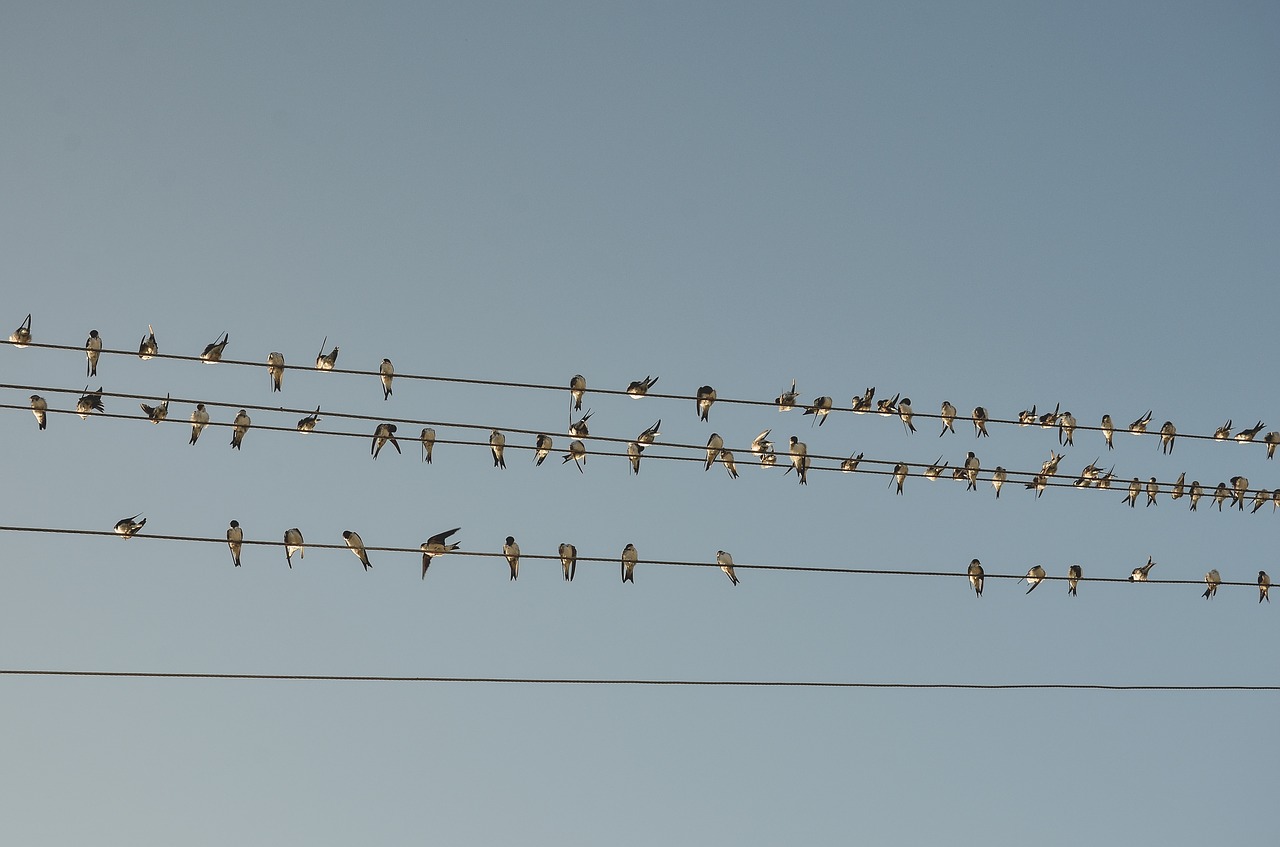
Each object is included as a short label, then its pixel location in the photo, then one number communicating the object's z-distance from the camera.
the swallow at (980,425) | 14.93
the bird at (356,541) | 11.90
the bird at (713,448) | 11.83
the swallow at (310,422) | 13.18
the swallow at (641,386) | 13.87
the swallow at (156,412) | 10.88
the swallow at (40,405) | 12.85
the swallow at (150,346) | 11.73
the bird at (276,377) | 13.37
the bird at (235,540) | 9.88
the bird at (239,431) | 12.42
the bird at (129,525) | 11.14
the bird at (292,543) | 10.80
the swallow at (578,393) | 13.66
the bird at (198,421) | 11.30
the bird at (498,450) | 13.04
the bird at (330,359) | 15.26
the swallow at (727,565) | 10.94
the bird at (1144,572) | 13.99
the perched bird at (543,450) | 13.70
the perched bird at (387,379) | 15.71
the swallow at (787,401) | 12.62
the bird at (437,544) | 11.42
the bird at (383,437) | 11.67
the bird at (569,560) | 11.48
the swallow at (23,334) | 12.40
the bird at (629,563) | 11.61
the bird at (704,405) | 13.98
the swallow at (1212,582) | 13.81
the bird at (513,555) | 10.41
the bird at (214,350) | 12.52
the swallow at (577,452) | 13.16
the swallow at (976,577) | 12.67
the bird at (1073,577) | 12.99
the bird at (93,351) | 10.38
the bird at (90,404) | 12.35
